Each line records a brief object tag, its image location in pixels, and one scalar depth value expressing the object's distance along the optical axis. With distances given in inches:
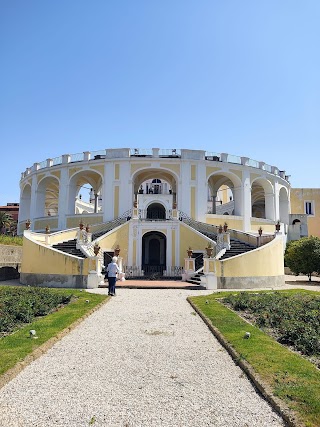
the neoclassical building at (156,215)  738.2
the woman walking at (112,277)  558.9
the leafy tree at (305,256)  904.3
